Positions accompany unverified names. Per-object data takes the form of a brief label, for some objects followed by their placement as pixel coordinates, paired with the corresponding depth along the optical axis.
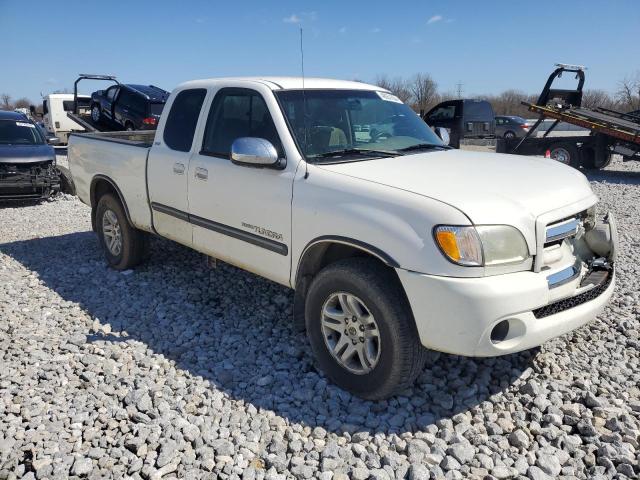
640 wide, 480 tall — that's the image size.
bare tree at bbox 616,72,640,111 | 42.70
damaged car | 9.65
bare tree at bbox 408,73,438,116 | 50.47
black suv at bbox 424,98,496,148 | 16.53
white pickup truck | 2.81
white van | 22.36
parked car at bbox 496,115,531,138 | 27.28
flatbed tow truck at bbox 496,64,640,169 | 12.76
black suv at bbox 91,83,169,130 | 15.11
